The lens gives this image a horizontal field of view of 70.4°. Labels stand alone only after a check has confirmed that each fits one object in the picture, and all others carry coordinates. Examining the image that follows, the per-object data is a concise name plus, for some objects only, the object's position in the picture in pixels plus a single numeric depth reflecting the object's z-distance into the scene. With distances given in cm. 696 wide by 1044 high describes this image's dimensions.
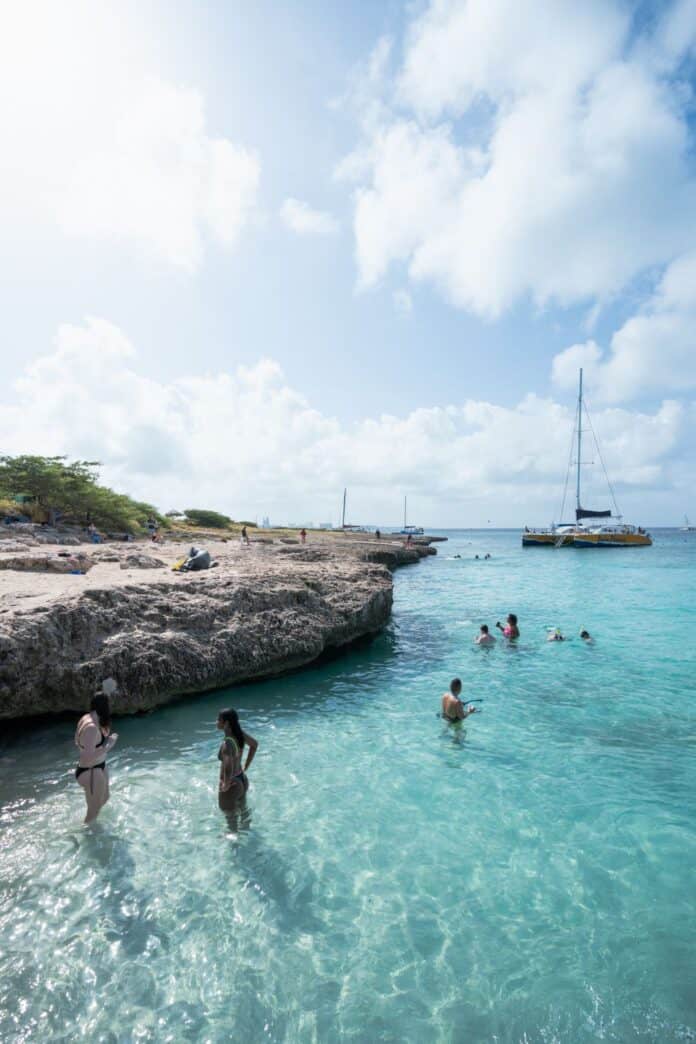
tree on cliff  4131
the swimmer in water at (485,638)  1808
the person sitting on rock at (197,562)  1800
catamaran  8369
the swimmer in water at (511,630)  1898
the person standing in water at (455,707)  1100
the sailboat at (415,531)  14162
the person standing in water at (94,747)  694
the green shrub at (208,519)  7526
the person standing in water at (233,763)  721
